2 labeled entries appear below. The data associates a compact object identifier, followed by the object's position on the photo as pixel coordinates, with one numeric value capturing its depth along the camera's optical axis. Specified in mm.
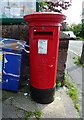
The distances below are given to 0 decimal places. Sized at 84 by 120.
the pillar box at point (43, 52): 1295
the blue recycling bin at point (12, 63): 1436
